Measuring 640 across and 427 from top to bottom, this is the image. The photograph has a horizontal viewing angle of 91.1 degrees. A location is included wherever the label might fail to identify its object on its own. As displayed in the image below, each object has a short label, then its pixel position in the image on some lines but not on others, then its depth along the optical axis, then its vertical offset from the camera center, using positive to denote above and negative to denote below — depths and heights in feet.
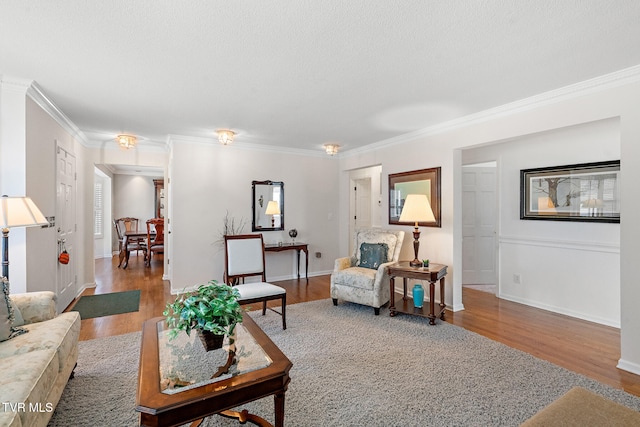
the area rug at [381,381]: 6.25 -4.02
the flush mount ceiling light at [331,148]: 16.58 +3.42
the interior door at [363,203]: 22.21 +0.66
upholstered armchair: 12.41 -2.43
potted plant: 5.74 -1.90
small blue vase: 12.13 -3.28
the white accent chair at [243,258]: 12.80 -1.88
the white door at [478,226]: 17.04 -0.78
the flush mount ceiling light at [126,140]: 14.74 +3.45
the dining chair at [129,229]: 23.65 -1.40
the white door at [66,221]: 12.33 -0.33
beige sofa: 4.44 -2.56
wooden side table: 11.17 -2.54
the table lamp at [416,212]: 12.19 +0.00
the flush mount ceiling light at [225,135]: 14.02 +3.49
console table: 16.72 -1.90
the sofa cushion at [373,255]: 13.48 -1.86
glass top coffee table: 4.42 -2.65
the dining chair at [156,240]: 22.68 -2.02
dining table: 22.63 -2.31
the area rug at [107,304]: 12.69 -3.97
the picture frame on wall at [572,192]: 11.19 +0.74
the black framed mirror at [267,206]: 17.29 +0.38
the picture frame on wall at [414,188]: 13.41 +1.09
